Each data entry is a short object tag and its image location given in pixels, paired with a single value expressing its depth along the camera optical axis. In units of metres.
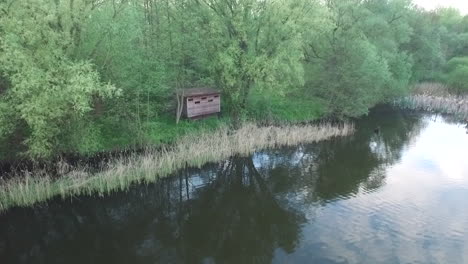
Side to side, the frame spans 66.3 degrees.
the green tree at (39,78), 14.57
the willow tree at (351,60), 30.12
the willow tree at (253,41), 24.97
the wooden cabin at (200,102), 25.36
